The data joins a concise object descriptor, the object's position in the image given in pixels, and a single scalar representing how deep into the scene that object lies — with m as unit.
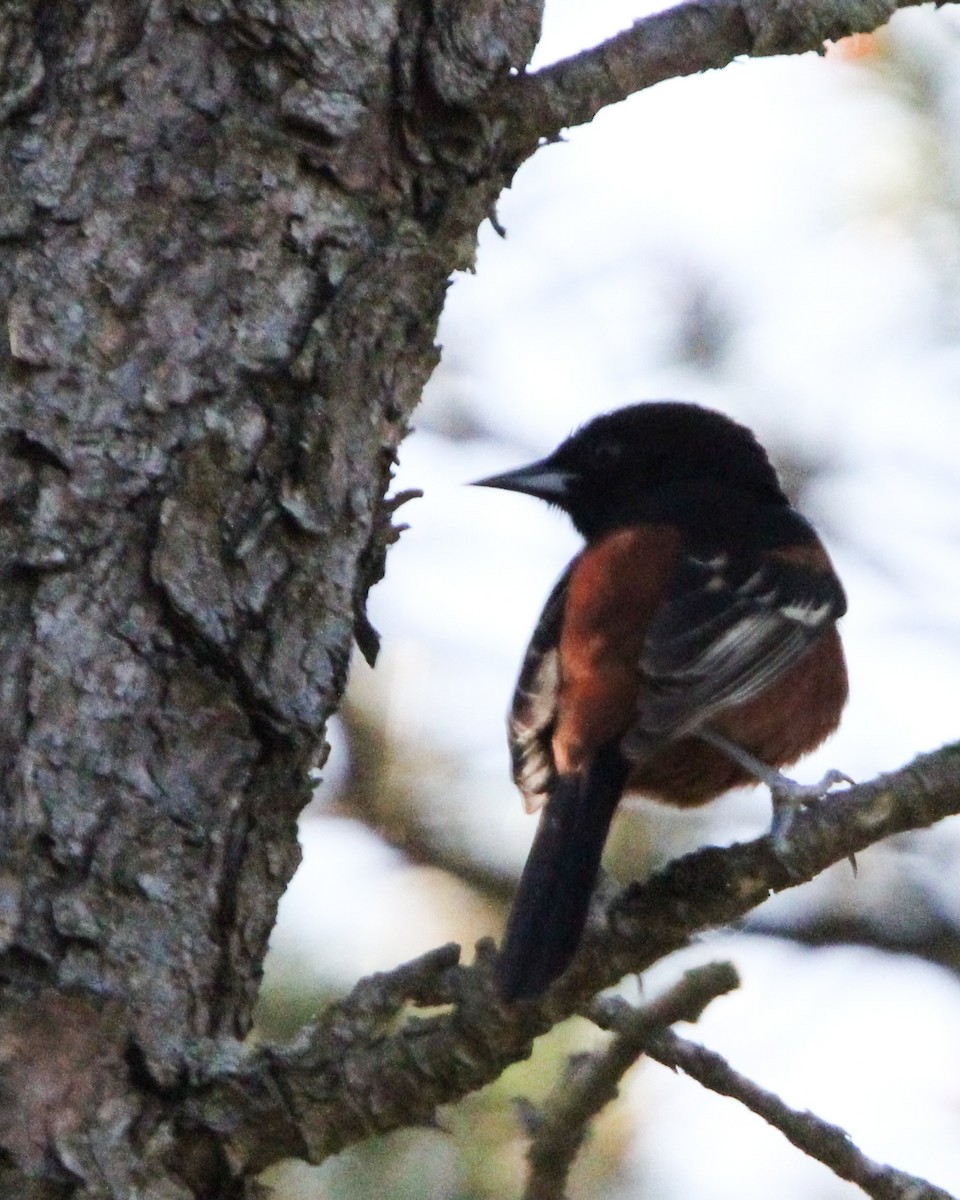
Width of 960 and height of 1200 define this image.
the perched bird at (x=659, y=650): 6.88
